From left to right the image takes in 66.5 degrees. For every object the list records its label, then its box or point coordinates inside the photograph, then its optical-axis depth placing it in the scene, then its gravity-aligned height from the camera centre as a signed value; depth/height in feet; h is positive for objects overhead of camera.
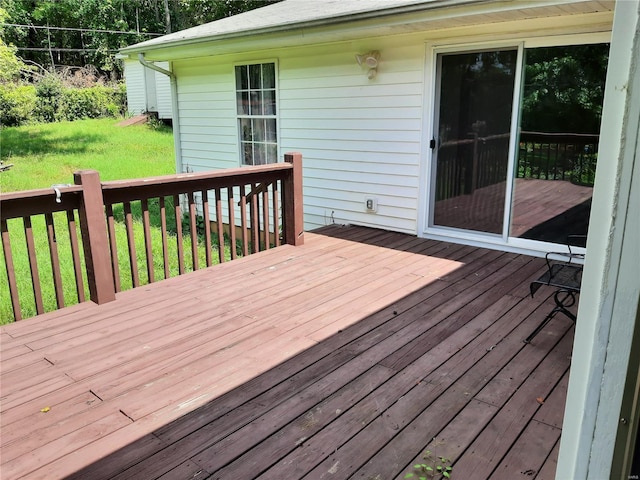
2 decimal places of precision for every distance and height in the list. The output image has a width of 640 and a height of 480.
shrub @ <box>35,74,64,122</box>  58.18 +3.37
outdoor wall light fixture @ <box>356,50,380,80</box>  16.83 +2.18
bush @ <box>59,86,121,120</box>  61.05 +2.97
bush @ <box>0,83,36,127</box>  53.62 +2.52
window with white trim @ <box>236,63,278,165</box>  21.20 +0.59
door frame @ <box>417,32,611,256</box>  13.61 -0.40
